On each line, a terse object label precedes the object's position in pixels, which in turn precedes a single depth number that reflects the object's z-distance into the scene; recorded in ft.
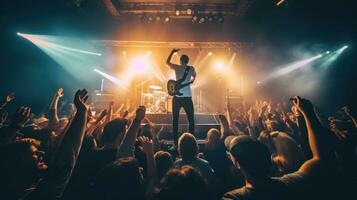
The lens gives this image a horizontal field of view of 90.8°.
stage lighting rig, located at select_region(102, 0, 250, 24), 28.32
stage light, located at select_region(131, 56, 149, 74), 40.26
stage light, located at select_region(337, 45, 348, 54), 34.27
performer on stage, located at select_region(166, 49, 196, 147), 14.47
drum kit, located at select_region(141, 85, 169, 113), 33.65
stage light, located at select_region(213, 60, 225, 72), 43.47
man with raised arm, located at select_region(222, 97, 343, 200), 4.38
